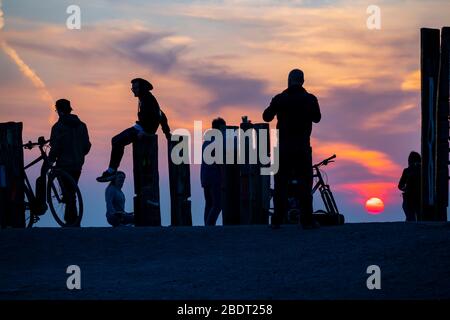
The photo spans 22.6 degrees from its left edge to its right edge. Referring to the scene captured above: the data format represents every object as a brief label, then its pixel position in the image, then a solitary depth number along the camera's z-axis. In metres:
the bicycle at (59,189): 18.98
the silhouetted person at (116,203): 19.50
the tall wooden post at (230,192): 20.28
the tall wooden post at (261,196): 20.30
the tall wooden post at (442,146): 19.34
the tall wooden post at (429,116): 19.31
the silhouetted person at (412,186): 21.67
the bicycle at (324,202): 18.09
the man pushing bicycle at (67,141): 19.25
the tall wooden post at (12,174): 20.70
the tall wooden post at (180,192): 19.20
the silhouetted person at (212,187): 20.38
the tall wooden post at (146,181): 18.56
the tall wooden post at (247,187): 20.27
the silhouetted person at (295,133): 16.36
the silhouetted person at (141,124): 18.95
